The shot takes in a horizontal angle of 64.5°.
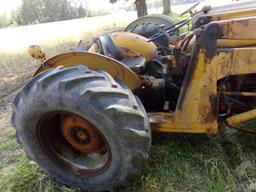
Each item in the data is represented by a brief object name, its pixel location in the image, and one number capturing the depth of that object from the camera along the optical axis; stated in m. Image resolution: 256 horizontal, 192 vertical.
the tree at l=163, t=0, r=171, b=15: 12.85
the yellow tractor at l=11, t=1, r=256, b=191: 1.54
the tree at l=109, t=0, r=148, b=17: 8.37
